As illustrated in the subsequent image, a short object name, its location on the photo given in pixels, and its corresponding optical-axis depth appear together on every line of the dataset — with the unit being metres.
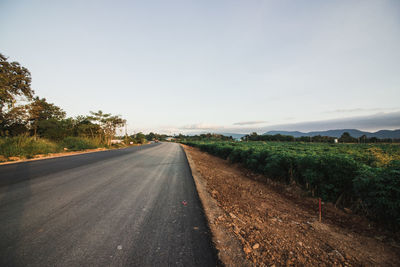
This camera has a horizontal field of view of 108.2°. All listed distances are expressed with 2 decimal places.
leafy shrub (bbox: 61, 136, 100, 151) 17.55
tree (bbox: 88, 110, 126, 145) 30.16
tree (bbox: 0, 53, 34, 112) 13.36
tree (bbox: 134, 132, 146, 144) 52.53
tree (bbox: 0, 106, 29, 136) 16.38
